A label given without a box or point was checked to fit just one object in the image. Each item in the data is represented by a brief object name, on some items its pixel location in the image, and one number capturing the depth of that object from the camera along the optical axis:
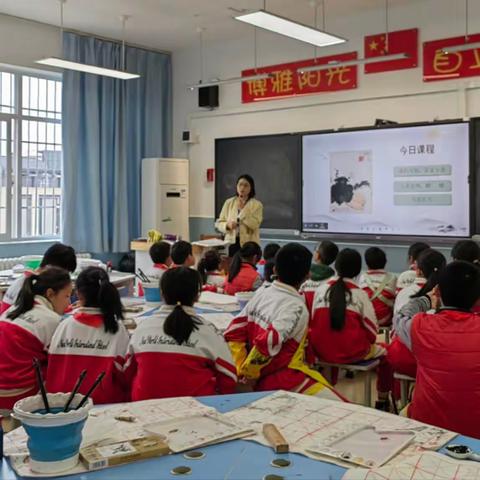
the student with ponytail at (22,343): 2.59
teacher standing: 6.01
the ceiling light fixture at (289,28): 4.66
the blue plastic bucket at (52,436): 1.31
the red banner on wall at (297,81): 6.77
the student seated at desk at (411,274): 4.16
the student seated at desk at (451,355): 2.14
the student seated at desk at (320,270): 3.69
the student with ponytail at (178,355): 2.19
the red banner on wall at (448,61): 5.87
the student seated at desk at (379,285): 4.20
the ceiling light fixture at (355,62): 5.77
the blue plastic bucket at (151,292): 3.88
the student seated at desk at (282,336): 2.54
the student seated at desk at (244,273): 4.19
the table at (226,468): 1.35
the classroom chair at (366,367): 3.29
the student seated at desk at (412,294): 2.97
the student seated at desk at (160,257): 4.45
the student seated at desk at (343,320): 3.24
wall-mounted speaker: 7.99
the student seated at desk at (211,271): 4.66
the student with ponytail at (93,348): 2.36
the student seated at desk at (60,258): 3.61
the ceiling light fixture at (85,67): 6.13
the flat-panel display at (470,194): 5.81
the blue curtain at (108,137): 7.49
